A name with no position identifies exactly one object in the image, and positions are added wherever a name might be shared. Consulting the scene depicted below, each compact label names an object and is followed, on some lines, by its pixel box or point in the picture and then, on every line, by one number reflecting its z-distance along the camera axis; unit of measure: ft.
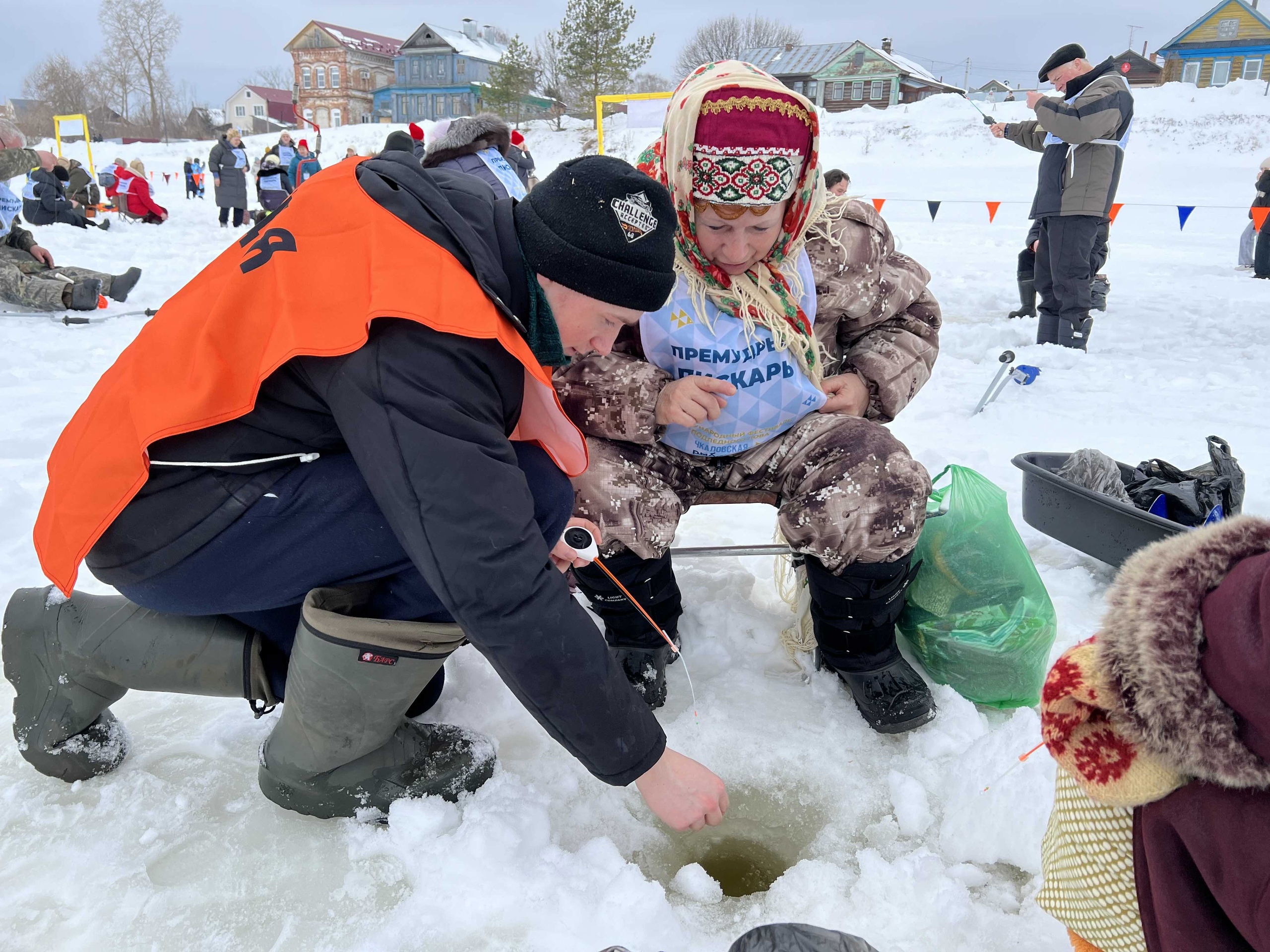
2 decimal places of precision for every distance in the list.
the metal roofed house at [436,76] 142.72
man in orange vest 3.37
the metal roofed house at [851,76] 123.34
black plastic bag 7.02
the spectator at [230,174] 41.19
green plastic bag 5.60
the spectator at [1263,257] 23.84
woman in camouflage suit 5.46
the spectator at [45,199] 33.78
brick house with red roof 152.15
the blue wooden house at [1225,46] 106.83
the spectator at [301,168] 47.21
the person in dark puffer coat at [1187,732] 2.53
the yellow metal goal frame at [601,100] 39.84
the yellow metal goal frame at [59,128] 62.61
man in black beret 15.88
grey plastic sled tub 6.73
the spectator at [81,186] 44.34
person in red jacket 42.98
